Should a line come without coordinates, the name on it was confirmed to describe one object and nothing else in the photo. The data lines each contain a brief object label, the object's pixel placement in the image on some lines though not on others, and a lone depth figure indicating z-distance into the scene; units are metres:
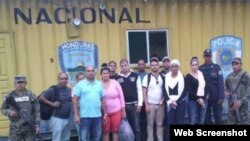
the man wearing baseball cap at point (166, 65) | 5.04
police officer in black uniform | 4.93
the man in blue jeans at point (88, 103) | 4.23
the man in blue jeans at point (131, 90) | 4.69
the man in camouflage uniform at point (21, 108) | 4.10
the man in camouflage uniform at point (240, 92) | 4.86
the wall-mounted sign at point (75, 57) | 5.40
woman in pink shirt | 4.41
